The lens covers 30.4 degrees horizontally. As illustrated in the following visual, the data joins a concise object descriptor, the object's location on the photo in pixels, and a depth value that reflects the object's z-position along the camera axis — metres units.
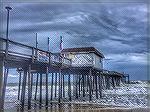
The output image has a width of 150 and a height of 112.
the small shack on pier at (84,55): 31.01
